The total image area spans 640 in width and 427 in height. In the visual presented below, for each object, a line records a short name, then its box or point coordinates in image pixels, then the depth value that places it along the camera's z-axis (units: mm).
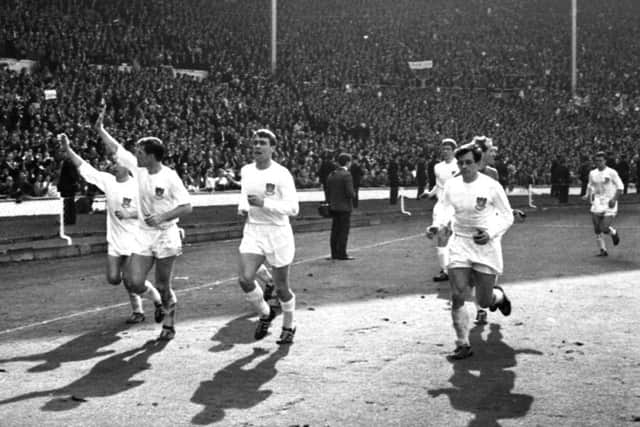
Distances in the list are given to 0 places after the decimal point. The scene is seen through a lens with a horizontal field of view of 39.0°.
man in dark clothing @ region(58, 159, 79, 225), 20547
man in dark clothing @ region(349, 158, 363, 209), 30312
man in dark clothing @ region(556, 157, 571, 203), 34562
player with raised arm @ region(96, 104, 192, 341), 8023
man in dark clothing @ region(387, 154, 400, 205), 31844
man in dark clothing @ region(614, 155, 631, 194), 37750
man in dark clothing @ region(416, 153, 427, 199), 31994
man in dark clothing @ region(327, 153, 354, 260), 15859
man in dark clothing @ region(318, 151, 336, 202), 27922
